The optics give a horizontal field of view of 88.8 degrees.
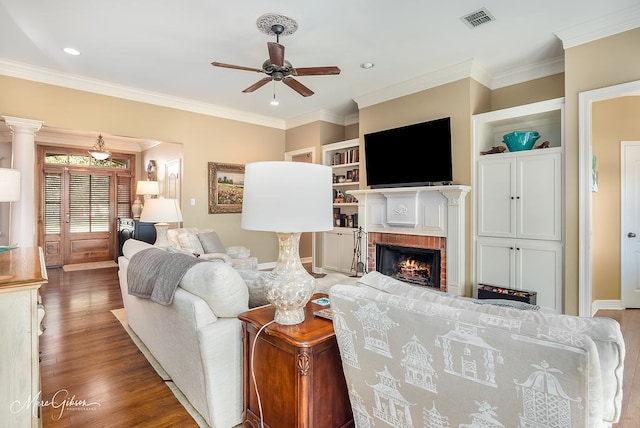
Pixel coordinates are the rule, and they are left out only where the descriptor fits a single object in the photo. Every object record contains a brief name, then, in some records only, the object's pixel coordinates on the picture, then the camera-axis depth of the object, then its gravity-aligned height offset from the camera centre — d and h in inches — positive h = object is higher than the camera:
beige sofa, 67.7 -26.4
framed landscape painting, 225.1 +18.0
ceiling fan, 113.8 +53.4
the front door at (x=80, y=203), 261.0 +7.9
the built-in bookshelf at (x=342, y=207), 216.7 +3.8
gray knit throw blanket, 78.1 -15.8
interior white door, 155.2 -6.0
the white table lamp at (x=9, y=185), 75.1 +6.6
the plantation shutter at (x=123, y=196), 291.6 +15.0
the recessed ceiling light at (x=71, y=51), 140.2 +70.3
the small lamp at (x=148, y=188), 243.8 +18.7
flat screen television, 160.6 +30.0
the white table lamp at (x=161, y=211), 148.7 +0.8
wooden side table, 52.7 -27.9
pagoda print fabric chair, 30.2 -16.3
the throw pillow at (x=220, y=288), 67.6 -16.2
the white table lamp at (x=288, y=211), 53.6 +0.2
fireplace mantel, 155.4 -1.1
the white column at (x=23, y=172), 158.9 +20.1
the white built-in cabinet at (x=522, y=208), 134.4 +1.7
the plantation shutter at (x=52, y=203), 260.1 +8.0
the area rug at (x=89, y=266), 252.7 -42.6
